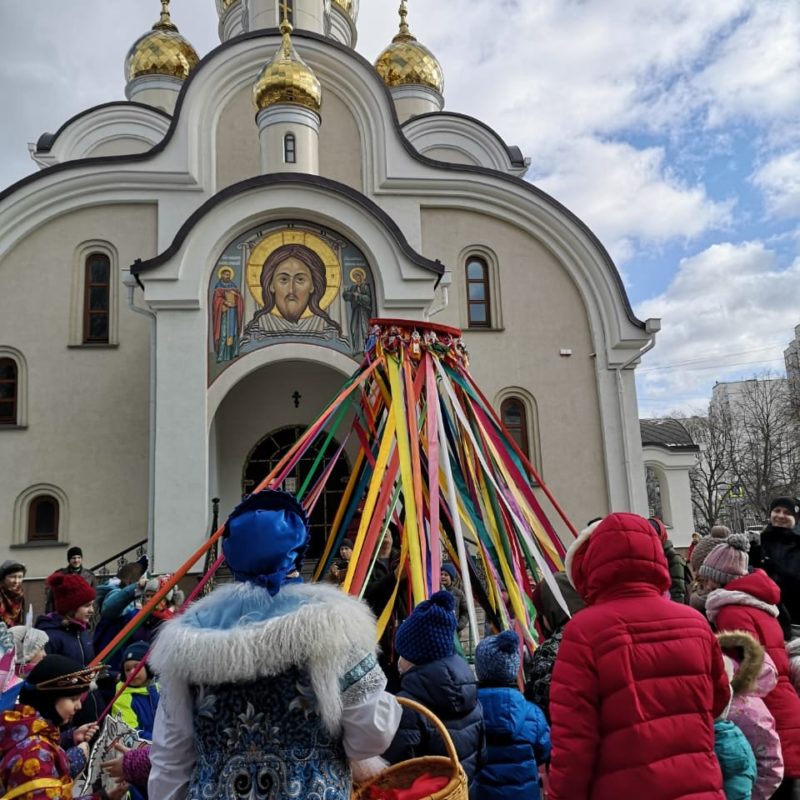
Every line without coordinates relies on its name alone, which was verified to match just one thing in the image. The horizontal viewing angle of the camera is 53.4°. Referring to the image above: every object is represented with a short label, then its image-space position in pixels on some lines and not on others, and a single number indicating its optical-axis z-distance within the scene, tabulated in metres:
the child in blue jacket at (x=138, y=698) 4.16
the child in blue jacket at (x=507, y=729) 3.19
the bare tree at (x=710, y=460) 36.66
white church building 12.12
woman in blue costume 2.10
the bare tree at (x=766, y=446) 34.84
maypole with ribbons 5.79
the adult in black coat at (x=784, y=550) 5.39
